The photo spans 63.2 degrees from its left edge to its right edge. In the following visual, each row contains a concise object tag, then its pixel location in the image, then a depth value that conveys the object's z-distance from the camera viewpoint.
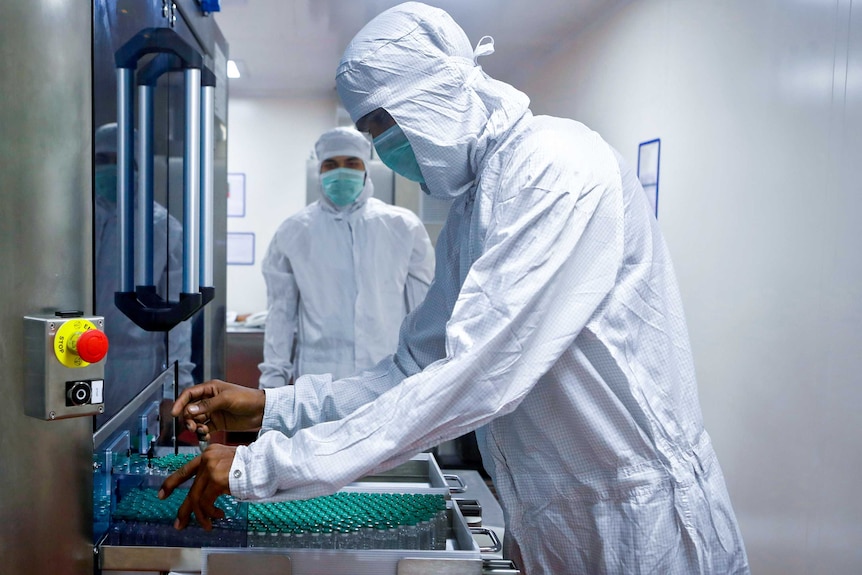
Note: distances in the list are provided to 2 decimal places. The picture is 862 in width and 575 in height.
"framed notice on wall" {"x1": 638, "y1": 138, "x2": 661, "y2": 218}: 2.67
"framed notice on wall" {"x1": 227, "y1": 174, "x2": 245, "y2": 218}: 4.75
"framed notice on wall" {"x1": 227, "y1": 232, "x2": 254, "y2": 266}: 4.82
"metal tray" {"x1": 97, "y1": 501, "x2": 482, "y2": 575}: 0.87
